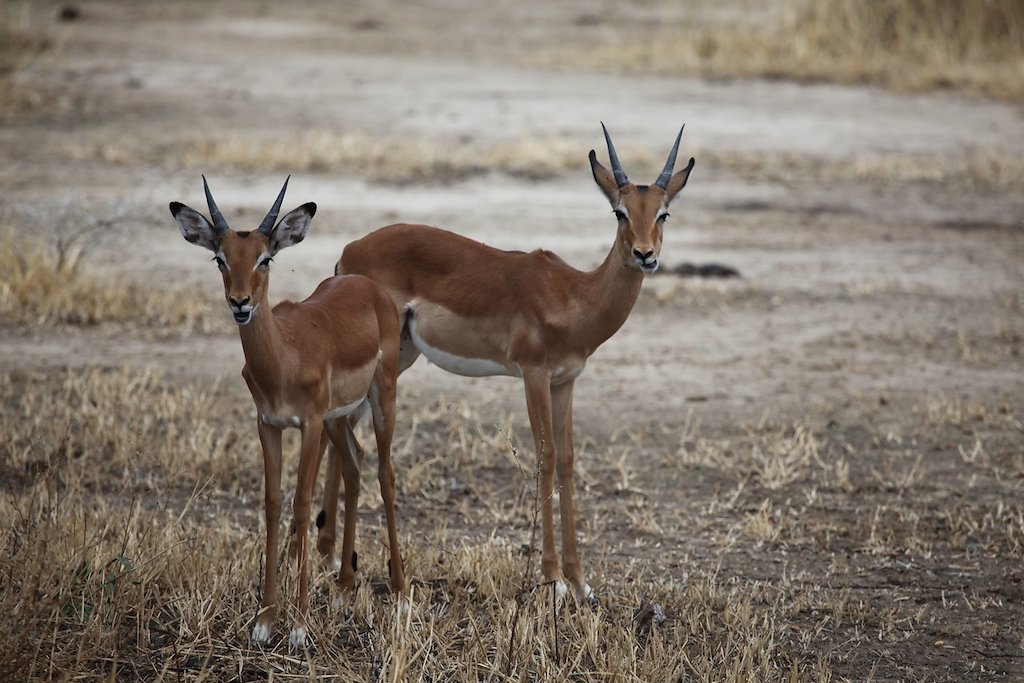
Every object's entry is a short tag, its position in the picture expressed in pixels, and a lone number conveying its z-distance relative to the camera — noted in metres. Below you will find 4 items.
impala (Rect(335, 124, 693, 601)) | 12.01
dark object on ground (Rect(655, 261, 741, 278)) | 23.25
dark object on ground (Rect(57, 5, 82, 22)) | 49.09
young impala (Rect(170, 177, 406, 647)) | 9.97
